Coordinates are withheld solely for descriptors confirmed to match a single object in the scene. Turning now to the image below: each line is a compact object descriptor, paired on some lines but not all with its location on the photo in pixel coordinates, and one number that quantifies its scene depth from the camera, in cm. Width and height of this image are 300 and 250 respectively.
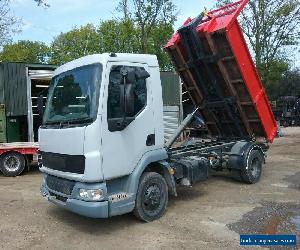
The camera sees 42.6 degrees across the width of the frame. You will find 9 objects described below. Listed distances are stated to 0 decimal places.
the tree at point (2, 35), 2547
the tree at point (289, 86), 3419
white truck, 551
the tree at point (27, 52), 5503
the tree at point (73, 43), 5662
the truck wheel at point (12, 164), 1137
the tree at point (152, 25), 3397
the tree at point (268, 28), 3266
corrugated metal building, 1259
